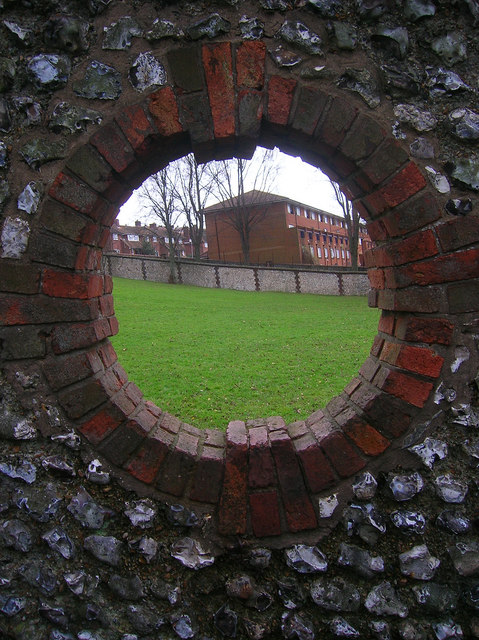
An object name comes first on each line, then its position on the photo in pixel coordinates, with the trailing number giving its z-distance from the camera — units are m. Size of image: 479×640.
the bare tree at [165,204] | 31.06
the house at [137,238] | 52.03
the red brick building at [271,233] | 41.84
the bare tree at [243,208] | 35.81
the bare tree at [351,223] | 26.58
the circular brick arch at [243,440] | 1.77
